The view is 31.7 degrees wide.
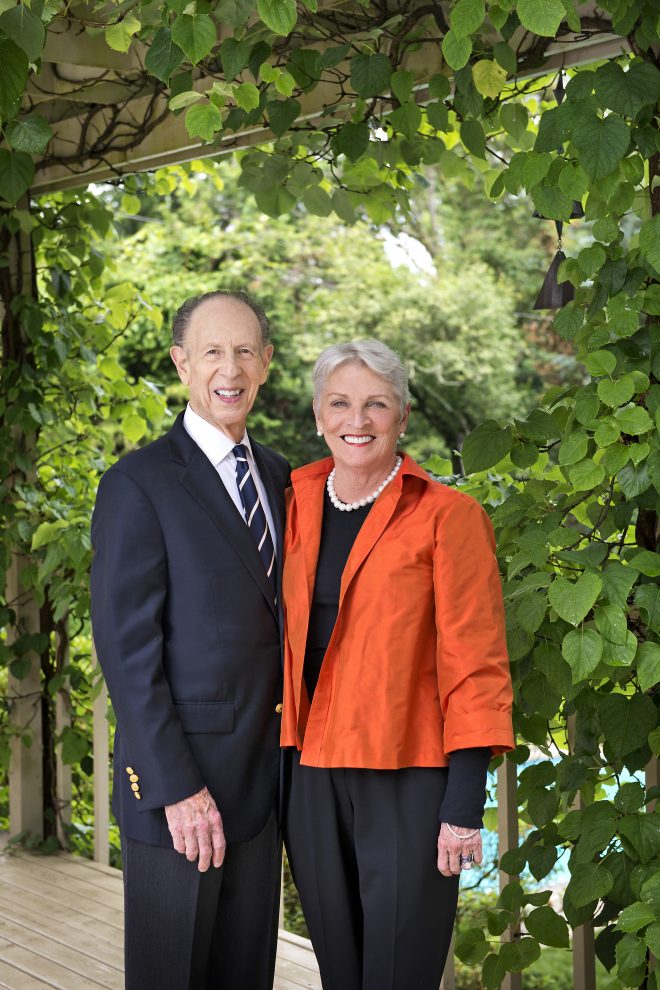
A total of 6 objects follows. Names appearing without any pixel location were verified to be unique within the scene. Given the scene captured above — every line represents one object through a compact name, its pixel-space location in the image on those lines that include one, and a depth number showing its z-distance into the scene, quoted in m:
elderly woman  1.71
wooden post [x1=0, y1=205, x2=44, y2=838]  3.41
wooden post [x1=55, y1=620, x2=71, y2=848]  3.48
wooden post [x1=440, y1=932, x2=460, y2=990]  2.55
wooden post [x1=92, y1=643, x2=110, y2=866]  3.31
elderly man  1.71
